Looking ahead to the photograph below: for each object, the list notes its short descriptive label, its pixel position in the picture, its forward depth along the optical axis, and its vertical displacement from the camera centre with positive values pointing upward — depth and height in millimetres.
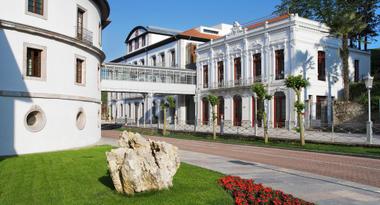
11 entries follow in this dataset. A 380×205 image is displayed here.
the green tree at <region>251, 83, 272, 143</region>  25578 +1428
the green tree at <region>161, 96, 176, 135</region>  36328 +858
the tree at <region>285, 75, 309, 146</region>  21906 +1701
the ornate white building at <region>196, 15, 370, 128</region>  34094 +4844
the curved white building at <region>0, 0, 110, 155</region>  16281 +1875
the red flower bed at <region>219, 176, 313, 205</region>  7496 -1878
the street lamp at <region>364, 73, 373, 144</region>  19859 -777
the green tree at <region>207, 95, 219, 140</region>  30266 +1049
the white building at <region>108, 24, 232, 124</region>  51188 +8988
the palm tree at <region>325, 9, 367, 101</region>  30297 +7236
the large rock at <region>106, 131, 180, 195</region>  7895 -1285
